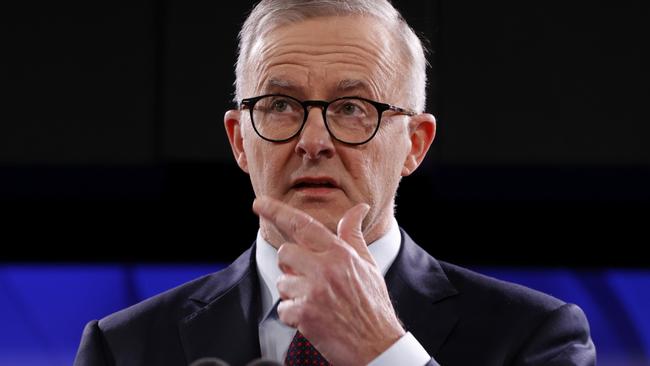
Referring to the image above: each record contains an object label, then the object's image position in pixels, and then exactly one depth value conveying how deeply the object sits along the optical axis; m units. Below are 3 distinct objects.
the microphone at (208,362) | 2.91
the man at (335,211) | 3.25
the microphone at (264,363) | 2.90
